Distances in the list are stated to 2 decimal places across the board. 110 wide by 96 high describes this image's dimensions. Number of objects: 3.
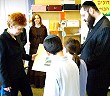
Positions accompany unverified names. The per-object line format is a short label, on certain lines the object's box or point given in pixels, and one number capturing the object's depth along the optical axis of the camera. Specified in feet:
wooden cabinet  18.39
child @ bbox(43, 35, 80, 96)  5.93
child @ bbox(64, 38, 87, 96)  6.59
